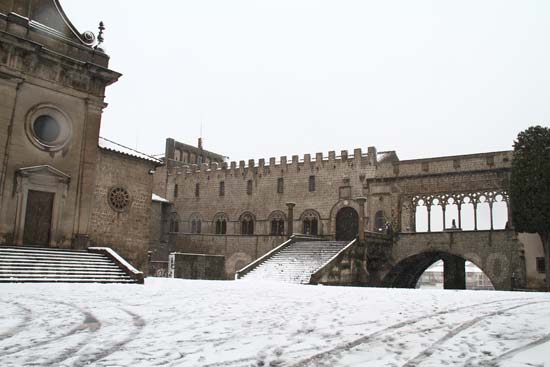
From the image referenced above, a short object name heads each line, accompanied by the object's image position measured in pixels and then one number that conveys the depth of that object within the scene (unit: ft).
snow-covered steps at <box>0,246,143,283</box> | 48.80
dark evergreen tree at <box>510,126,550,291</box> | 80.48
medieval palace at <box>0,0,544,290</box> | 62.49
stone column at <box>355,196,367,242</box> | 85.93
